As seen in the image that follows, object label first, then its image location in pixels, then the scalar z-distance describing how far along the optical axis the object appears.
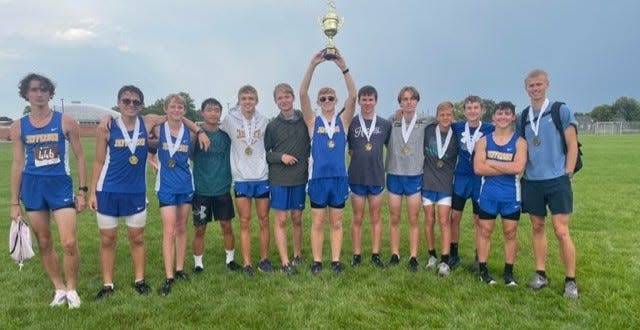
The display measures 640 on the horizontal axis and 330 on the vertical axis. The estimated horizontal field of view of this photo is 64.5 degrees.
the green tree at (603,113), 90.85
